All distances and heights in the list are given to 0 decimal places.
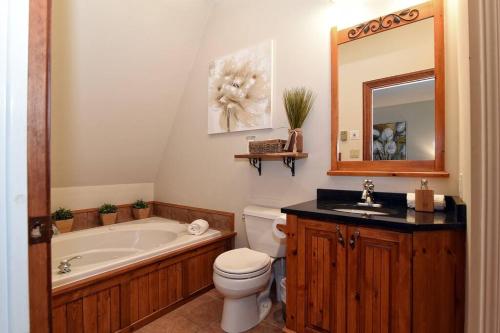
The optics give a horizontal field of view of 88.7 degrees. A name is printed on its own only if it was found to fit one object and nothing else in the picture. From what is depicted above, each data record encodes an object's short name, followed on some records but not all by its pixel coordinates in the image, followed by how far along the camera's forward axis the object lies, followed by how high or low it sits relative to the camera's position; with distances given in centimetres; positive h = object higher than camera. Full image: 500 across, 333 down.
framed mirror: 159 +48
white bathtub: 227 -73
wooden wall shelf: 198 +7
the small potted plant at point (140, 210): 314 -53
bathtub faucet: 177 -74
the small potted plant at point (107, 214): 285 -52
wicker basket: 204 +16
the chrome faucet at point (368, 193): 170 -18
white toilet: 173 -73
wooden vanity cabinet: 114 -56
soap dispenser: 141 -19
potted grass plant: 201 +42
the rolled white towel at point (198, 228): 251 -61
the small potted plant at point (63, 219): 251 -52
